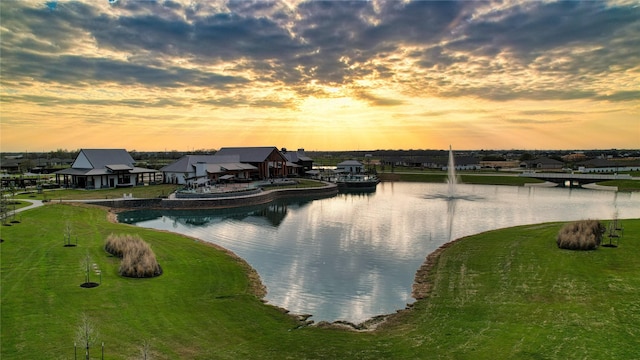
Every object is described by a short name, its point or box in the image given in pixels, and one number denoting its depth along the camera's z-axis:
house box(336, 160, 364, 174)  93.62
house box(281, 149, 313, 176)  83.12
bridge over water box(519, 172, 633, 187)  76.00
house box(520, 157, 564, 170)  112.12
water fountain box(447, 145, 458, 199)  58.45
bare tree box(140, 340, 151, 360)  10.28
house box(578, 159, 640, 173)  99.94
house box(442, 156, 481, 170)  109.81
